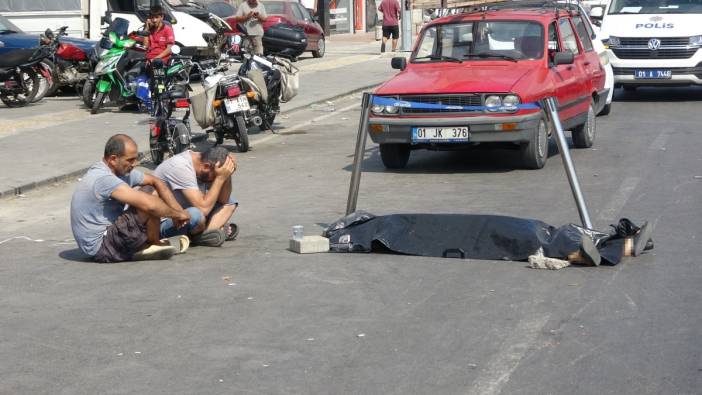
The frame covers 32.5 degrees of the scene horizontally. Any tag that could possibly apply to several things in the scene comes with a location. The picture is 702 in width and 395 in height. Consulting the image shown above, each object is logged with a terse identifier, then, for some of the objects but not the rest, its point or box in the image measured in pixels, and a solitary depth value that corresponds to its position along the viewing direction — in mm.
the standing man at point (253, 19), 24109
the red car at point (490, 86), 12523
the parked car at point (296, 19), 32188
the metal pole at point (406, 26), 34094
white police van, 19875
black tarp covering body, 8508
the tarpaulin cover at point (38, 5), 24750
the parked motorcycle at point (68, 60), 20555
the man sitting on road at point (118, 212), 8695
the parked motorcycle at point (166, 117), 14039
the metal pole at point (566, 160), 8984
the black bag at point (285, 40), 30156
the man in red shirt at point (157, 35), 17469
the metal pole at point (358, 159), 9883
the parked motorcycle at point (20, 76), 20031
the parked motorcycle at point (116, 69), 19141
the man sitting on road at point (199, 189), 9328
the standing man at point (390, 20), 33250
